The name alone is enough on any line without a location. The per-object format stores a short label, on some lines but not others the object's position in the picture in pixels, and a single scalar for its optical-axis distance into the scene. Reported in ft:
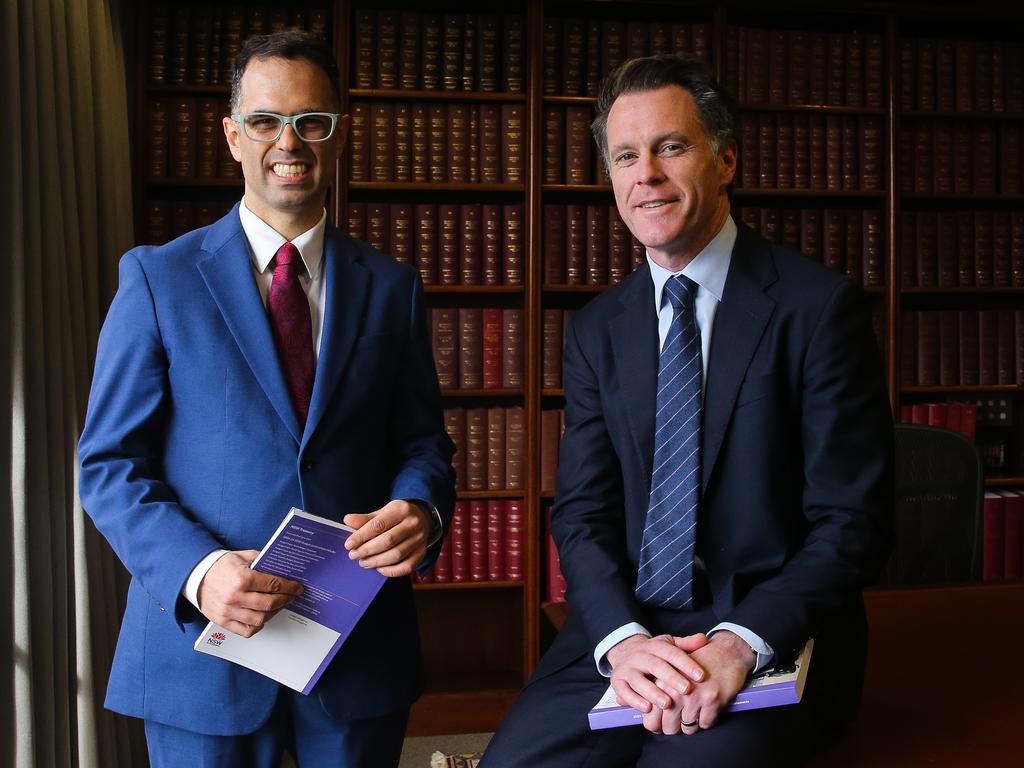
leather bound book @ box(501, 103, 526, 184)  11.05
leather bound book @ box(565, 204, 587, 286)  11.18
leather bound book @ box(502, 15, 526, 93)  10.95
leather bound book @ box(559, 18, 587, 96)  11.03
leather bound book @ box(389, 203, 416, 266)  10.95
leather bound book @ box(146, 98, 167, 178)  10.43
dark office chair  7.38
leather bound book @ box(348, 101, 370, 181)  10.80
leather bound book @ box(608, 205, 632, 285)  11.24
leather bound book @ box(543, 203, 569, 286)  11.16
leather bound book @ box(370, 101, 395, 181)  10.82
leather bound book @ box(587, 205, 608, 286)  11.20
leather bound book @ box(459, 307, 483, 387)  11.14
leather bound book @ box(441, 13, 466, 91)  10.86
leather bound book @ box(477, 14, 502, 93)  10.91
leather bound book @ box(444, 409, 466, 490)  11.04
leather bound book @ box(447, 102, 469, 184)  10.96
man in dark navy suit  4.46
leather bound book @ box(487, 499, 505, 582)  11.27
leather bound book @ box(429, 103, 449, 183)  10.95
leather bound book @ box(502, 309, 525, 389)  11.23
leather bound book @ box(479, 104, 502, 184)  11.02
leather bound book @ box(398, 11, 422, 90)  10.78
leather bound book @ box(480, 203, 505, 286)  11.09
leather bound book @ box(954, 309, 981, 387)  11.73
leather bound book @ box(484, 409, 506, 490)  11.21
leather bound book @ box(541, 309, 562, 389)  11.22
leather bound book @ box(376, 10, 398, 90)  10.75
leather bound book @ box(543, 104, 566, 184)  11.09
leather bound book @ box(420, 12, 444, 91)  10.82
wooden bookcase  10.53
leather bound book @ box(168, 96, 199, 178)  10.48
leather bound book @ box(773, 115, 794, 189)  11.43
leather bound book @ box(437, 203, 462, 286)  11.05
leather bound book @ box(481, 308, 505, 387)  11.19
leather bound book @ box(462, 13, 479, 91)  10.87
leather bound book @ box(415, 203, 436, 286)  11.01
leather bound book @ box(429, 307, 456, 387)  11.08
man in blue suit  4.33
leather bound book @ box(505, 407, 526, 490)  11.21
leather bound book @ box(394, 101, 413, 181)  10.86
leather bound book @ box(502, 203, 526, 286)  11.16
